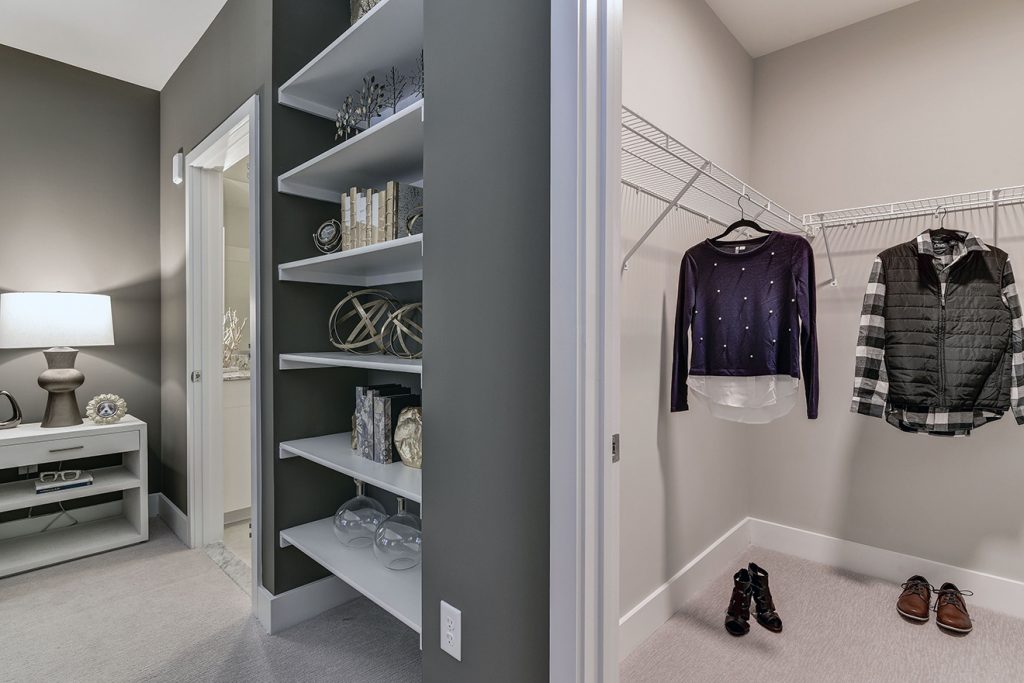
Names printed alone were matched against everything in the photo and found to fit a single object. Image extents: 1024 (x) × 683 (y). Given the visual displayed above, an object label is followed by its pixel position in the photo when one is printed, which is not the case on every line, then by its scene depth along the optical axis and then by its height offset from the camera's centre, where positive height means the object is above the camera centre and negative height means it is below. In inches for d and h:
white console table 95.0 -31.1
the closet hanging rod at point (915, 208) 79.7 +21.8
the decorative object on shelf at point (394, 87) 68.6 +35.1
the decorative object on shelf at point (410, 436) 64.5 -12.8
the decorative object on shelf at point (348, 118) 73.1 +32.0
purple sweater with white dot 75.2 +3.6
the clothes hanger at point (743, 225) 78.8 +17.5
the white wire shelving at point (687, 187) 68.1 +23.6
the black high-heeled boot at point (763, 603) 76.1 -40.8
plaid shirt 74.9 -5.6
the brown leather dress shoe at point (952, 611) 75.3 -41.8
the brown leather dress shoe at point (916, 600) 78.2 -41.7
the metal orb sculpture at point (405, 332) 67.7 +0.6
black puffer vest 76.4 +0.4
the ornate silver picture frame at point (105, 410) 106.9 -15.4
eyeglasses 102.8 -28.5
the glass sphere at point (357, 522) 74.4 -27.3
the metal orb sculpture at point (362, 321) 74.5 +2.6
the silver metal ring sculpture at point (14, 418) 99.7 -16.1
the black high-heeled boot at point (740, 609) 75.3 -41.3
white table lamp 94.9 +1.2
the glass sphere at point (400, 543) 68.9 -28.1
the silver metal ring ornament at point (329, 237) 76.9 +15.1
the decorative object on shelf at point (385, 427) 67.2 -12.1
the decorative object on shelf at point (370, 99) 69.5 +32.7
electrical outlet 47.7 -28.0
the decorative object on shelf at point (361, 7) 68.4 +45.6
